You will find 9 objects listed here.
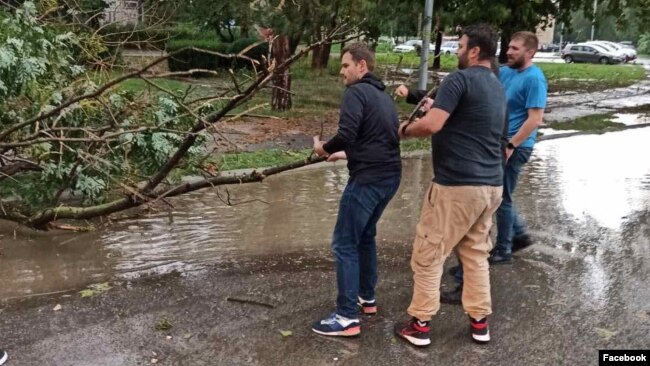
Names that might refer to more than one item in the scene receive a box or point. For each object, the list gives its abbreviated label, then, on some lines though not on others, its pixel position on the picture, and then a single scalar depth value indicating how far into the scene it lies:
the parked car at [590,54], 44.41
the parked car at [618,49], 44.53
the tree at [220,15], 16.44
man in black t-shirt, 3.75
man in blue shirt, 4.85
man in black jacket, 3.83
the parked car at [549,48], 67.32
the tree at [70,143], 5.11
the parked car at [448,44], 41.78
